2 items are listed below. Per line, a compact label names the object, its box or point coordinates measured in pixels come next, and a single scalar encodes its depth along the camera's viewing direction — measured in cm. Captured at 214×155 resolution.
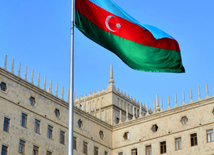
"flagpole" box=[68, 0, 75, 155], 1606
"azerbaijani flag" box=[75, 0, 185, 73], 2061
